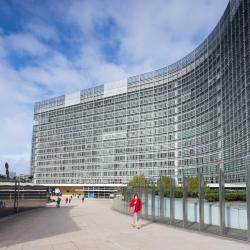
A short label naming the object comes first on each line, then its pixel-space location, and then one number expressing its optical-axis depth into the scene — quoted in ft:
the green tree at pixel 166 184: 48.09
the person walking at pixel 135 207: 40.60
